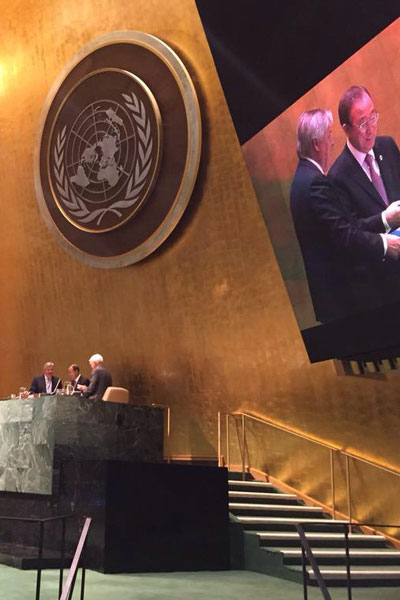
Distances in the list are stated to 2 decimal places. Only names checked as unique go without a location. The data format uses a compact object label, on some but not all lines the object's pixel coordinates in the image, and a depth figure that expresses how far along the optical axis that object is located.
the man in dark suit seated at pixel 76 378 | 10.17
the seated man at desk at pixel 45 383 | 10.33
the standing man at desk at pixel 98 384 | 9.27
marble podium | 7.47
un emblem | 11.36
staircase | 7.21
